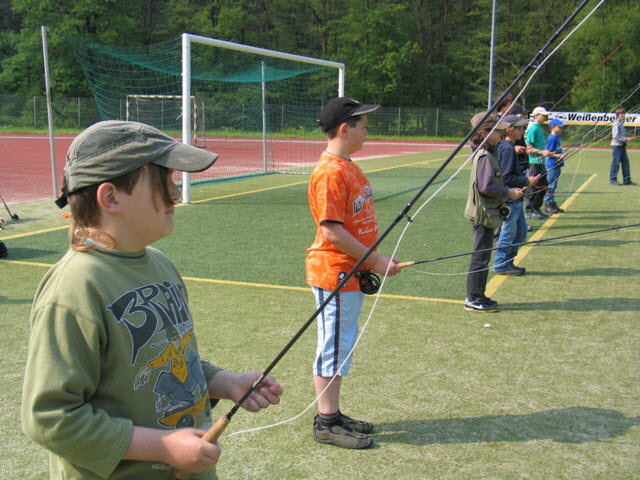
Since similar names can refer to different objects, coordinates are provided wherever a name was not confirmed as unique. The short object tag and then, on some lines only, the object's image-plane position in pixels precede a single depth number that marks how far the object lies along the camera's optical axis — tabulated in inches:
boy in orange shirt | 130.6
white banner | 819.6
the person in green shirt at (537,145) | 394.9
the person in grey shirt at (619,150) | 613.3
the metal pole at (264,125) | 701.3
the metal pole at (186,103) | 458.9
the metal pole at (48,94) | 440.1
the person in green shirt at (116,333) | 56.7
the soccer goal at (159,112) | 916.0
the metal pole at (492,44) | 800.3
